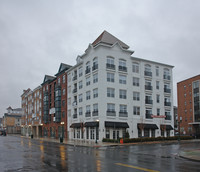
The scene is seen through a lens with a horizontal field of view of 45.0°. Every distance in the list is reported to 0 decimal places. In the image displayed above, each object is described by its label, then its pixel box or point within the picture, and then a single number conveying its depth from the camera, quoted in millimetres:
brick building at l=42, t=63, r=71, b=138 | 62031
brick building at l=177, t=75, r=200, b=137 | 69188
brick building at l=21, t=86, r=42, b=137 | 83756
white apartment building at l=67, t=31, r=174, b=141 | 46312
